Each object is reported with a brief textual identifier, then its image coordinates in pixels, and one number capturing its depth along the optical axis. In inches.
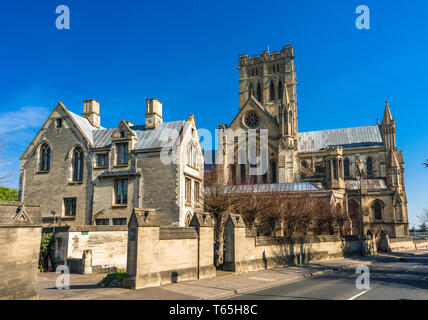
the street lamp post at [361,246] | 1479.1
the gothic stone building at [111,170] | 1085.8
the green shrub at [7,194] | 2550.4
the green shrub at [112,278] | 534.5
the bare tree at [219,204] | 873.2
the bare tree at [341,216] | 1716.5
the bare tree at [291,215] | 1350.9
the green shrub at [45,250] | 858.1
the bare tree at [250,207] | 1074.1
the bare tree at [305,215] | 1427.2
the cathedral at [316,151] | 2293.3
